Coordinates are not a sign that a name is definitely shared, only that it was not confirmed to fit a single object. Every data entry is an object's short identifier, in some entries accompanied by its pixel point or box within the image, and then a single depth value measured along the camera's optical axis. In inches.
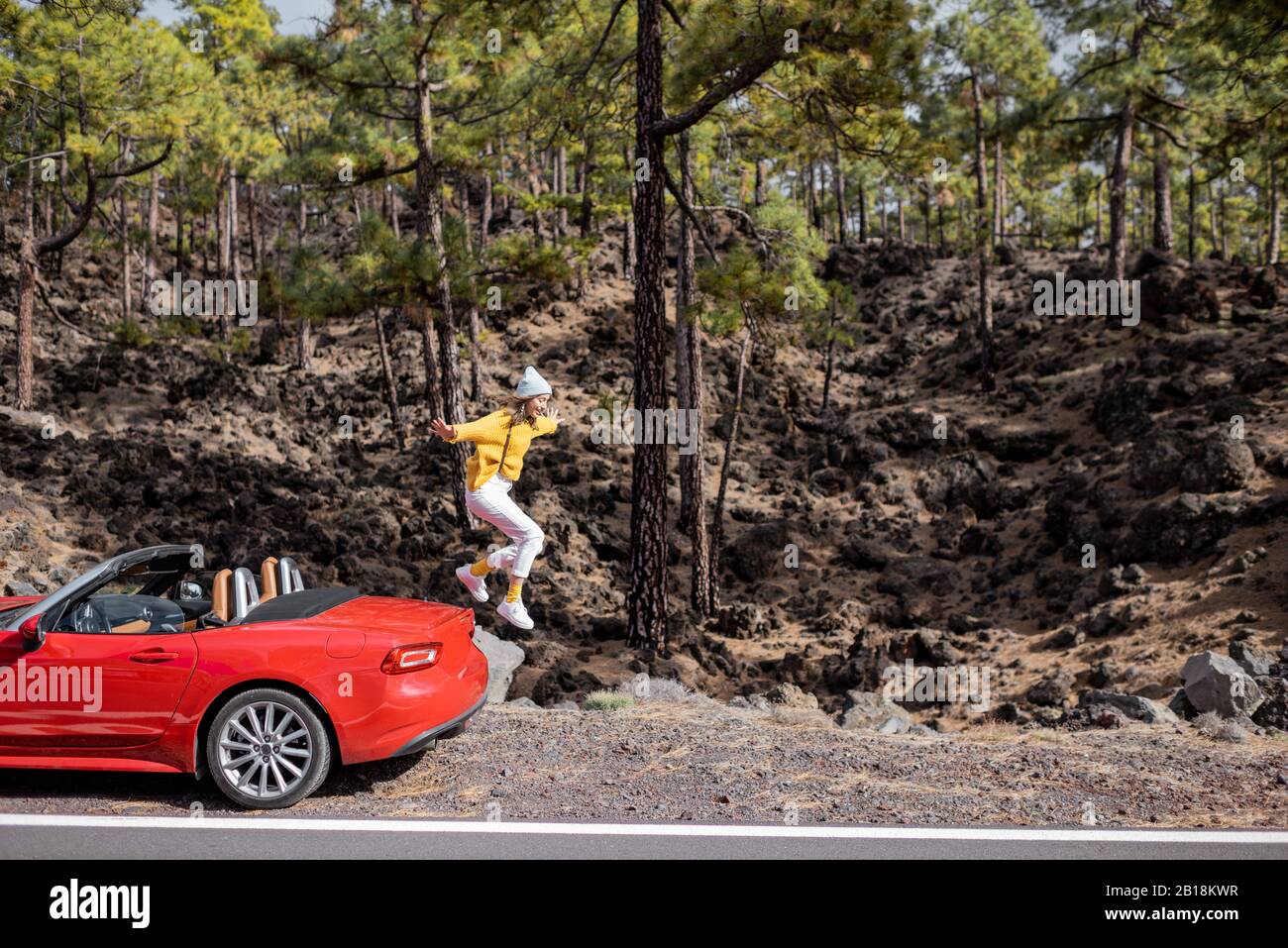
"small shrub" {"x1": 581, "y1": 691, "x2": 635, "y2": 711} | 344.2
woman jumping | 275.4
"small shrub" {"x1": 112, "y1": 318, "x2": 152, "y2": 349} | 826.8
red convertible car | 218.1
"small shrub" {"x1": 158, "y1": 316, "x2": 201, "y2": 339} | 856.3
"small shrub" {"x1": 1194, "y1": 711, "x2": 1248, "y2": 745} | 297.6
